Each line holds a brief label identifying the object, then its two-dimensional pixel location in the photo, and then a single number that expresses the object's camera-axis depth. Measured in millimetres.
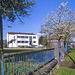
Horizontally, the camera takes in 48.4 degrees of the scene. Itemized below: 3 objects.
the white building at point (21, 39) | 51724
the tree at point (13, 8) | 3474
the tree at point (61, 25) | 15608
